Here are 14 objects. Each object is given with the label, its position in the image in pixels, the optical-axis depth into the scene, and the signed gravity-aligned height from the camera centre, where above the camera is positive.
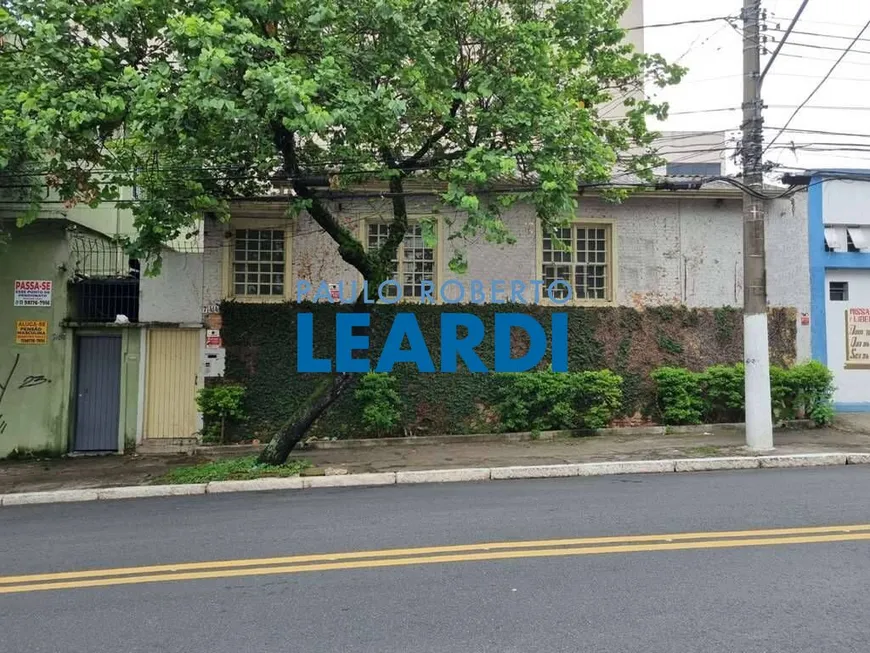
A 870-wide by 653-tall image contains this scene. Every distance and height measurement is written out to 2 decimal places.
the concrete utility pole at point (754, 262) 10.27 +1.71
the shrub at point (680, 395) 12.48 -0.61
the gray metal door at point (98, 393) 12.00 -0.54
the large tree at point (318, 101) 6.82 +3.29
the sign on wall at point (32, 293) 11.83 +1.37
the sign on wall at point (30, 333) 11.83 +0.61
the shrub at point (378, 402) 11.88 -0.72
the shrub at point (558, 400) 12.16 -0.70
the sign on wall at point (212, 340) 12.18 +0.49
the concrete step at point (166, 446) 11.92 -1.54
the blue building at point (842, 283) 13.64 +1.81
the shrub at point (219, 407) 11.60 -0.80
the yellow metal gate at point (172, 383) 12.03 -0.35
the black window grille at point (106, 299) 12.35 +1.32
